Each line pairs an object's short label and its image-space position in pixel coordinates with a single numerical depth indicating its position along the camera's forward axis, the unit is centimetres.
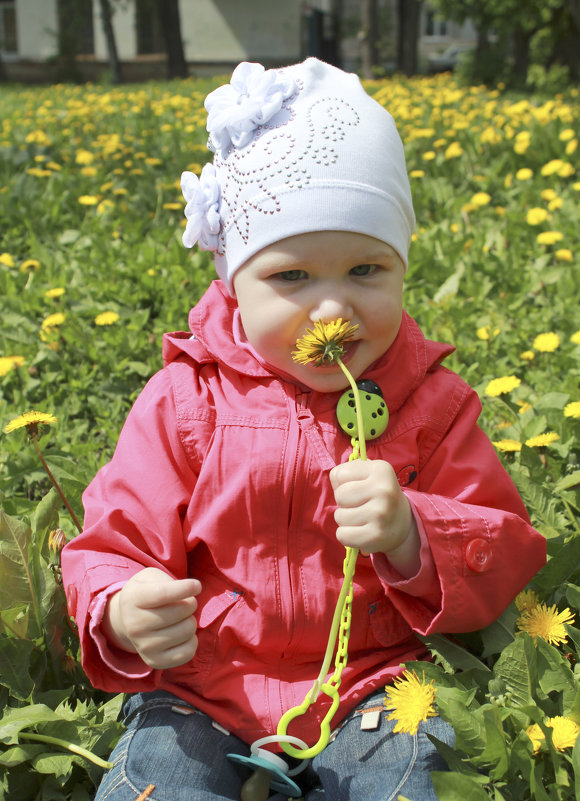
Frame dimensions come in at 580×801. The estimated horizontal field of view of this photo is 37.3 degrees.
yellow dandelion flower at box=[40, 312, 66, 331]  299
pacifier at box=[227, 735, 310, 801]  150
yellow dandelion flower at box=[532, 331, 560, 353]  270
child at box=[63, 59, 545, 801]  150
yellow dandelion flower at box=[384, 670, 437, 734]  142
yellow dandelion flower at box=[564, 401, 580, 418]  218
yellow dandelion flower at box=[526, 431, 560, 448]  212
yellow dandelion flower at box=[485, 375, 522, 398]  234
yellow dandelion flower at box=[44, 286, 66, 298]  329
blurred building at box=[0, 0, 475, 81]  2745
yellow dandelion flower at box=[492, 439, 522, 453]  217
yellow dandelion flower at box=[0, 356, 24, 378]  275
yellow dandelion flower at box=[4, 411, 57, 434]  183
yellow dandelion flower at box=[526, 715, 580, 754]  136
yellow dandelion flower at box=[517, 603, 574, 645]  159
